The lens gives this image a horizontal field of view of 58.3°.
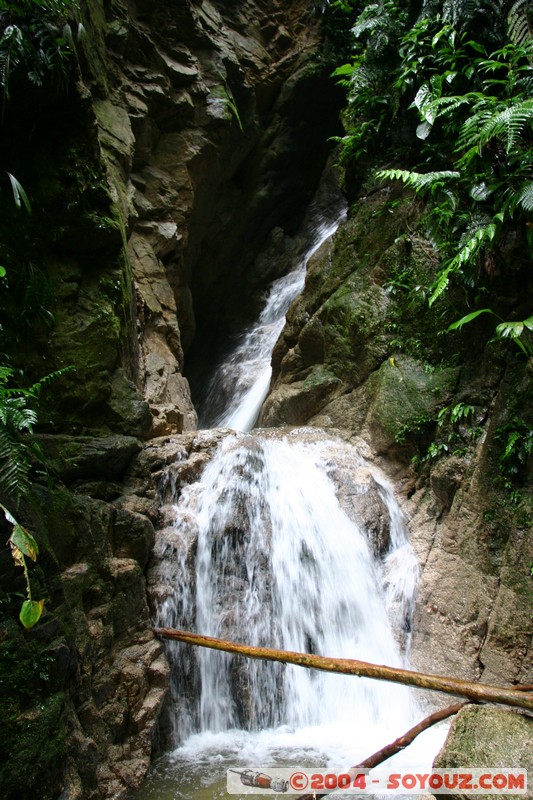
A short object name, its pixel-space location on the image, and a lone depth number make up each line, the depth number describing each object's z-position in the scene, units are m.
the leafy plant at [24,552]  2.21
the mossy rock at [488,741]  2.31
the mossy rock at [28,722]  2.31
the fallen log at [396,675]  2.43
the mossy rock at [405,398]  5.58
